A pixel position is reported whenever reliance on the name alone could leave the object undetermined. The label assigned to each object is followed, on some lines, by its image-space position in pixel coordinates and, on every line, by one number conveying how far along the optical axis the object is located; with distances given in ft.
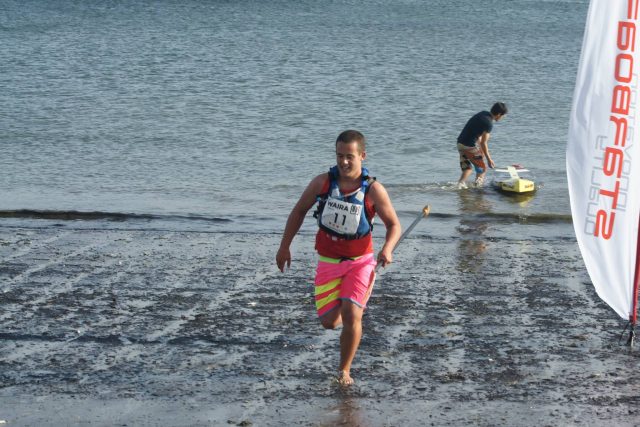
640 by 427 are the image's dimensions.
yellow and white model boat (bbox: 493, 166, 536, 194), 96.60
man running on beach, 39.92
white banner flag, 40.11
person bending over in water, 98.16
